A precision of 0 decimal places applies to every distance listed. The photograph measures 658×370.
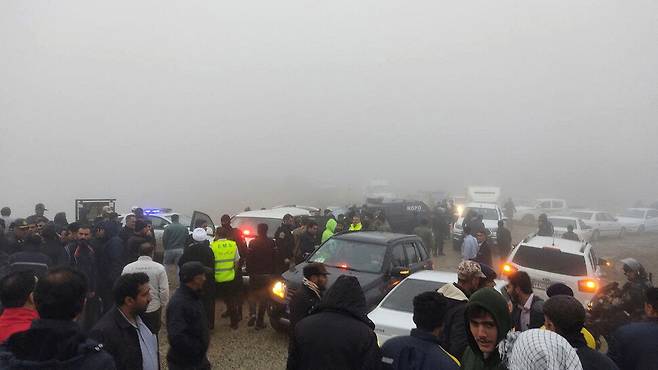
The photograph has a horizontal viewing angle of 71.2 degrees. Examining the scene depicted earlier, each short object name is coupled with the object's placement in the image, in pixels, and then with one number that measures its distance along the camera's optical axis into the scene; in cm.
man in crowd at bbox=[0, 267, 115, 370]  197
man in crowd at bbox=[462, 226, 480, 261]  976
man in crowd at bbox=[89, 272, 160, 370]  293
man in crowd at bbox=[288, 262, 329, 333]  441
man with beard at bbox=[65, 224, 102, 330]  662
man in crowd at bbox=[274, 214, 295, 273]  965
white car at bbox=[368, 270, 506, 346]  536
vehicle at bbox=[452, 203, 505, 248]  1742
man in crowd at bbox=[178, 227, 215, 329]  700
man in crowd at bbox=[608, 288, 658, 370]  332
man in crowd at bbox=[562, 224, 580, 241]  1420
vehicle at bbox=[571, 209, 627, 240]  2264
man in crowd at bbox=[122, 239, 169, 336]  528
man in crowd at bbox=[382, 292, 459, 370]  275
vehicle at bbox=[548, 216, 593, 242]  1986
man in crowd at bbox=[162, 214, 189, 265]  863
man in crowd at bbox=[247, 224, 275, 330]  803
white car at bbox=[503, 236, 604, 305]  784
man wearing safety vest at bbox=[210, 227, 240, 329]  752
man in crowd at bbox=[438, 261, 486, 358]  361
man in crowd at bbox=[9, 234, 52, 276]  539
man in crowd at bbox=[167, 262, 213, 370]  364
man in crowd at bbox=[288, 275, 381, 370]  287
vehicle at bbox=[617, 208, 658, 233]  2536
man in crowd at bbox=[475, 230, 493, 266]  881
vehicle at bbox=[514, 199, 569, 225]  2770
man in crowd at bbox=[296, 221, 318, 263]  999
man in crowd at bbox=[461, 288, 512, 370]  251
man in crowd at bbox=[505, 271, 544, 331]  464
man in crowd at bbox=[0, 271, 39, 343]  305
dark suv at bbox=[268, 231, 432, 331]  698
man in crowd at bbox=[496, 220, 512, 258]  1263
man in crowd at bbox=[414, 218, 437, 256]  1356
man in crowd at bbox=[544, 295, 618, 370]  255
